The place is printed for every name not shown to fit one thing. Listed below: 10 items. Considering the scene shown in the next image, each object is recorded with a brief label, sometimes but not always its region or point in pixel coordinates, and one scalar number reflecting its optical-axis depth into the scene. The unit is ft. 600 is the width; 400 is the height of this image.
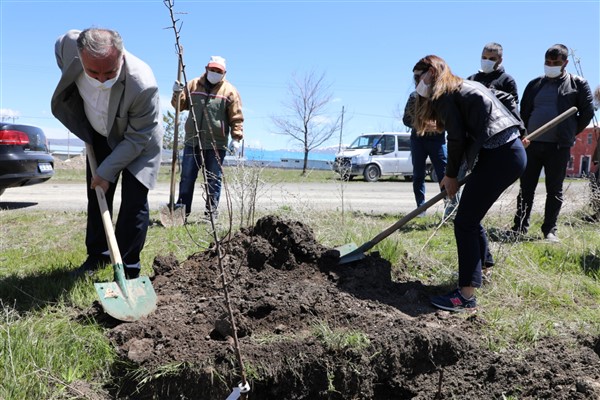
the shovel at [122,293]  10.05
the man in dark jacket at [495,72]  16.62
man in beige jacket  11.35
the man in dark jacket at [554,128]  17.12
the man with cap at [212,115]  19.88
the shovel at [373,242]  12.85
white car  63.72
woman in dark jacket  10.68
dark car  25.20
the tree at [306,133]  98.22
